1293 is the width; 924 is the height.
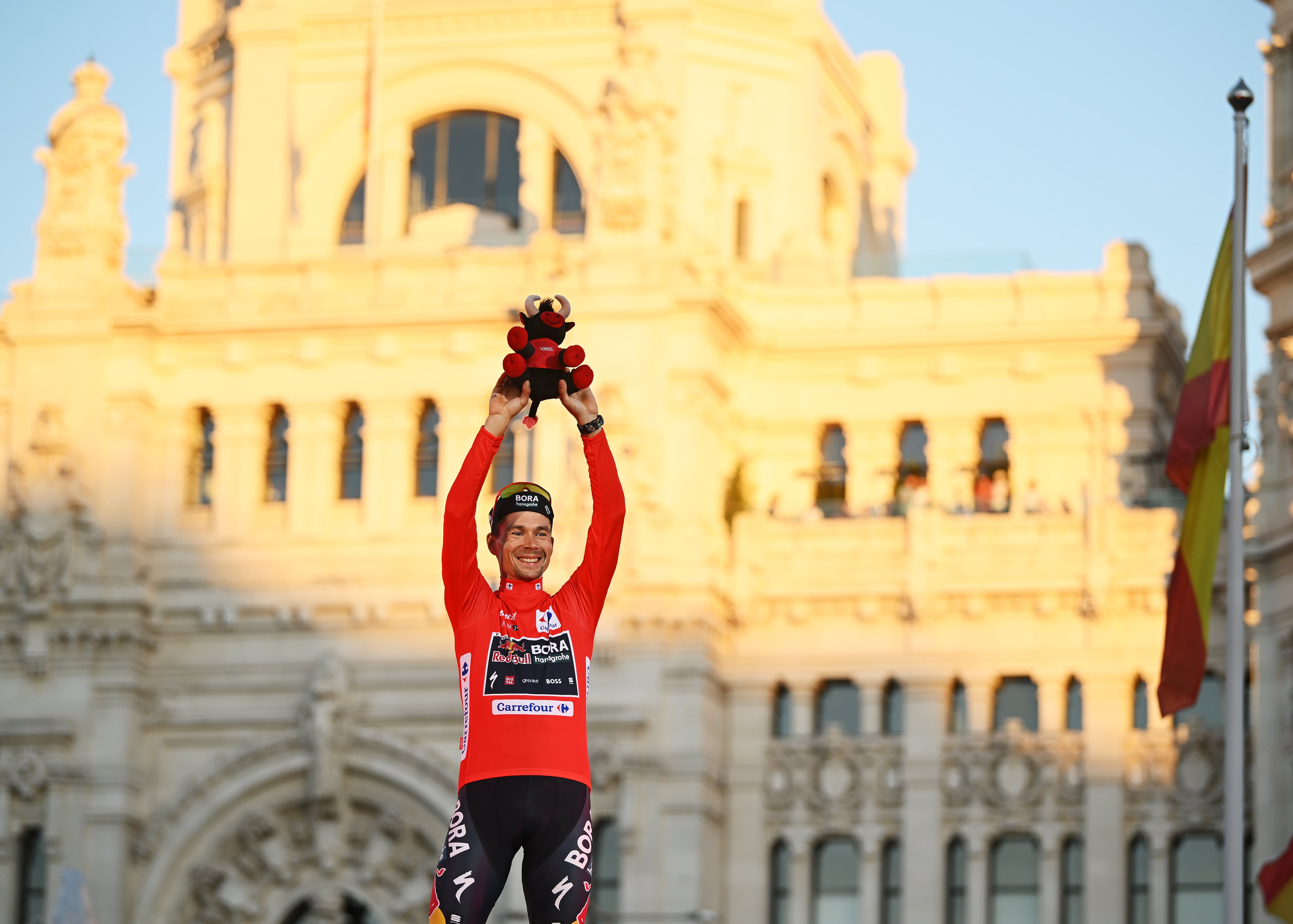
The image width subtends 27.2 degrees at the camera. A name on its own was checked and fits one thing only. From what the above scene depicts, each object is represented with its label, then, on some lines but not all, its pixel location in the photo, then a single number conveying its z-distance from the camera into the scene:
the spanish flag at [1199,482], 34.44
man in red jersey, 13.11
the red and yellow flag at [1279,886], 43.16
